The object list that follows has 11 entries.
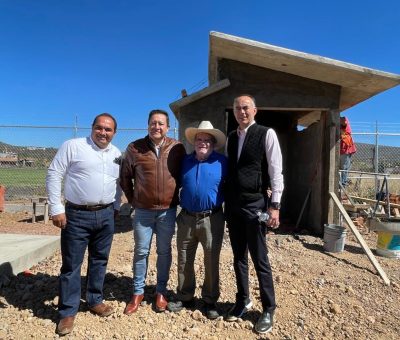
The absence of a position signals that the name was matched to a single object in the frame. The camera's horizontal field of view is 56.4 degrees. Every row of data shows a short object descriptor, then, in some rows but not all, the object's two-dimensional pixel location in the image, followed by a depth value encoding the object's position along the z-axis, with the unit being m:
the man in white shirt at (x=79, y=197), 3.55
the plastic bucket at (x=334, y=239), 6.84
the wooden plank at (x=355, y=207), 8.89
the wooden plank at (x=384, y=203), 9.13
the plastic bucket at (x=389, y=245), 6.73
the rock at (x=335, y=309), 4.18
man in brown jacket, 3.79
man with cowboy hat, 3.71
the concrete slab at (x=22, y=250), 4.95
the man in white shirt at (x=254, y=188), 3.53
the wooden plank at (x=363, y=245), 5.54
